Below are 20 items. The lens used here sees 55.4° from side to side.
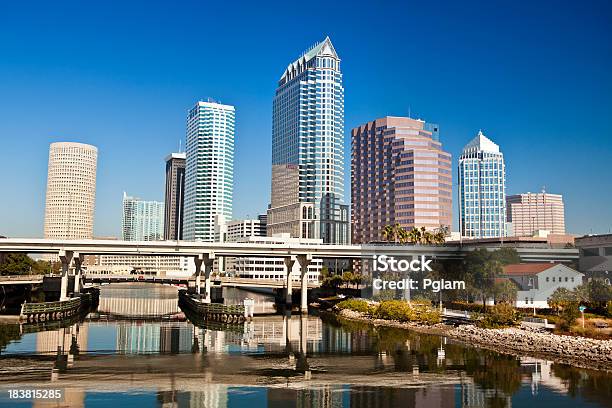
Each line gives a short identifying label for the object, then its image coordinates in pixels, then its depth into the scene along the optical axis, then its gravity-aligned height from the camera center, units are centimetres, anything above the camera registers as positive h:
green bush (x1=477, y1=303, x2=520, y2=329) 8844 -688
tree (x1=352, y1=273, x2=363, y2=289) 17712 -250
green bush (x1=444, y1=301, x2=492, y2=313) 11150 -684
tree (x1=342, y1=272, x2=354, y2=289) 17938 -223
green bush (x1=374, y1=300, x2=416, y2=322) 11032 -771
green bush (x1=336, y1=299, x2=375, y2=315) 12529 -791
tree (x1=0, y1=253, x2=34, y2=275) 18862 -25
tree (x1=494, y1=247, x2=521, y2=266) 11825 +342
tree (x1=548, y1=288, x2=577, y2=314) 9885 -435
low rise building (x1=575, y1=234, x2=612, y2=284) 10619 +321
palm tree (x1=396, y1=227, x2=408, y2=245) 15888 +973
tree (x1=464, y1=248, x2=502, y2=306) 11581 +28
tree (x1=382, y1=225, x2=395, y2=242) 15950 +1060
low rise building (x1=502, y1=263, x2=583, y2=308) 10912 -162
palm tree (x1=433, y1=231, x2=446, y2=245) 15850 +916
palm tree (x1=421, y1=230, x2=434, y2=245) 16050 +923
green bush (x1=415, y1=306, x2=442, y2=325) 10275 -785
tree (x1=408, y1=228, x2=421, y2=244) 15581 +947
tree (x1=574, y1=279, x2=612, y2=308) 9731 -322
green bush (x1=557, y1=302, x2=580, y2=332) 8258 -627
